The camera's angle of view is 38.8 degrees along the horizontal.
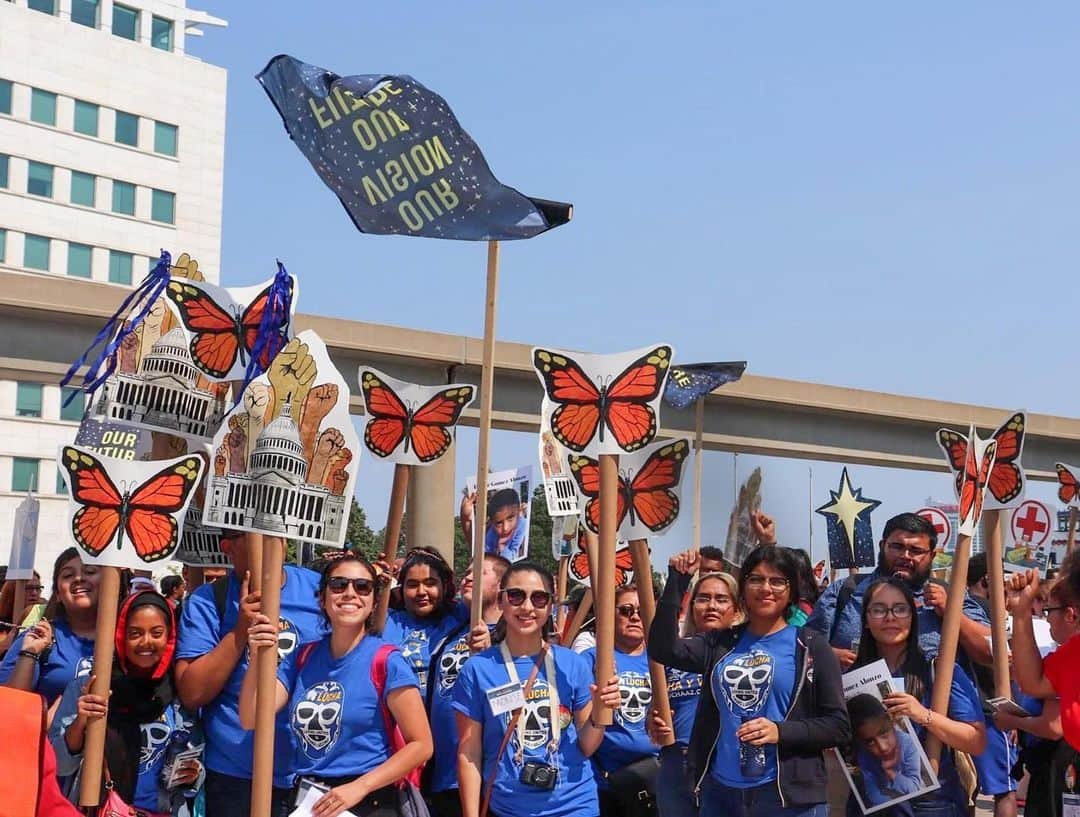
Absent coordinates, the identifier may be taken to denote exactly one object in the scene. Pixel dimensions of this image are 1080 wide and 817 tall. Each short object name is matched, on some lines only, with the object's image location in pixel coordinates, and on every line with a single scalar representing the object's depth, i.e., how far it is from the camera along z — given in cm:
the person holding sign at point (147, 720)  625
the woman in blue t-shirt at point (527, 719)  633
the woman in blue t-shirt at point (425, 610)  750
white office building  5531
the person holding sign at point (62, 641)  648
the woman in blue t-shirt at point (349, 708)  605
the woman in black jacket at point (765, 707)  611
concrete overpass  2055
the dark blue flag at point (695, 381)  1477
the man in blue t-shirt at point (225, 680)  638
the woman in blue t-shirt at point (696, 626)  689
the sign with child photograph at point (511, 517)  1252
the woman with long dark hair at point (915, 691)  659
